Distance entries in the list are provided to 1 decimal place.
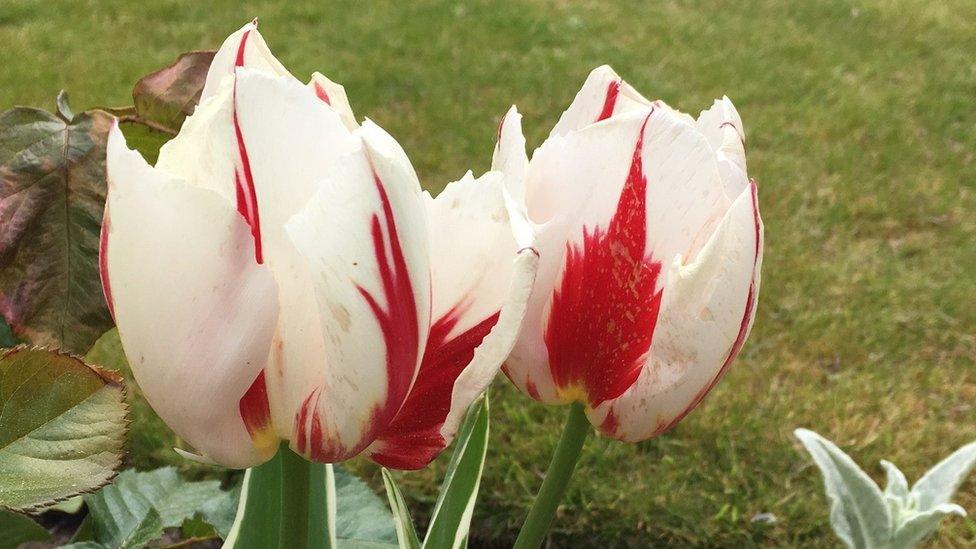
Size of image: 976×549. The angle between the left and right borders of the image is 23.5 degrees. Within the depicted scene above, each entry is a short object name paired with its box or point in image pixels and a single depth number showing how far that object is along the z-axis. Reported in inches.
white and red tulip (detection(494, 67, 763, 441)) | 15.2
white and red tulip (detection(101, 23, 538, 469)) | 14.2
